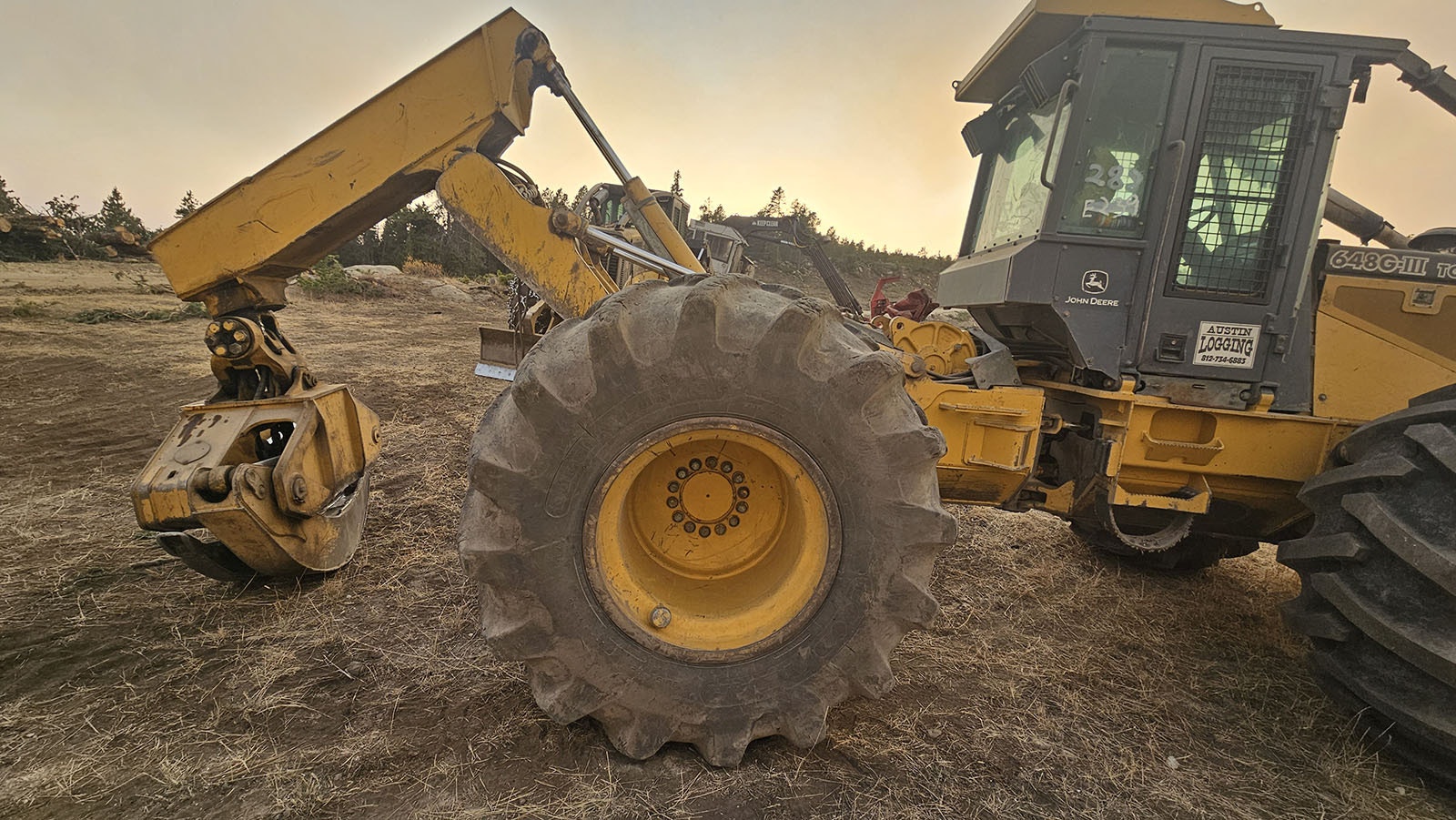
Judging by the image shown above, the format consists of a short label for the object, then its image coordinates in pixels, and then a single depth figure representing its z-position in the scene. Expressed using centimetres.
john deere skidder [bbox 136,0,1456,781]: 200
